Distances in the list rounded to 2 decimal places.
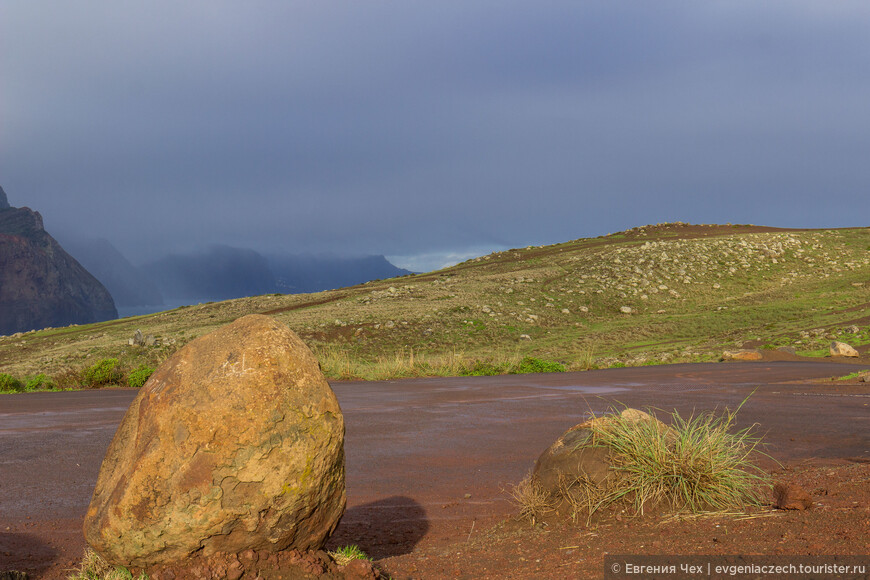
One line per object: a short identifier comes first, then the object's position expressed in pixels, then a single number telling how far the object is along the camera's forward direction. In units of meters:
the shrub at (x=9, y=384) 20.05
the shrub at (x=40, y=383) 20.34
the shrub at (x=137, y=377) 19.83
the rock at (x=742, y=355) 23.61
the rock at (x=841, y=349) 22.38
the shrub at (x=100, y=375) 20.05
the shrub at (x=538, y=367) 24.16
